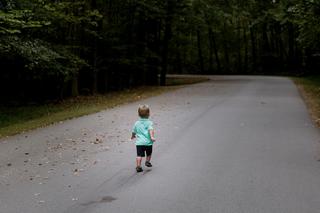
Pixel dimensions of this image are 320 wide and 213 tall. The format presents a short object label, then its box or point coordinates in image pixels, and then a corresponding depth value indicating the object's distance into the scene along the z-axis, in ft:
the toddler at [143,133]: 28.10
